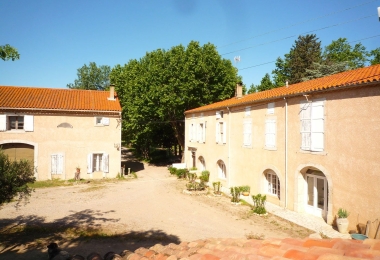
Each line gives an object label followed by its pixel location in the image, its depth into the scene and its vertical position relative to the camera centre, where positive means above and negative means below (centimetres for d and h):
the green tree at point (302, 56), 4253 +1352
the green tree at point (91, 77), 6056 +1383
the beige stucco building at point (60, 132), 2067 +23
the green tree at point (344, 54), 4003 +1311
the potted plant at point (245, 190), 1606 -354
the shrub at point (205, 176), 2133 -352
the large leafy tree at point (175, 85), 2584 +526
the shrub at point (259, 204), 1296 -376
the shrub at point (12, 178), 754 -136
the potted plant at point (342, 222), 986 -344
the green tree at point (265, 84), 4138 +820
